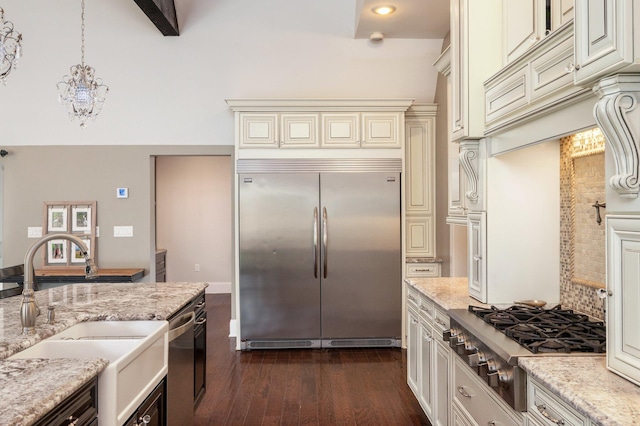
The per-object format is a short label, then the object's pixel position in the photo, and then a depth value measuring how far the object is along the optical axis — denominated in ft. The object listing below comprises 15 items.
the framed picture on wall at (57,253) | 15.98
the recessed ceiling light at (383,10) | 12.85
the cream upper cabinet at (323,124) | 14.25
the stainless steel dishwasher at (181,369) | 7.43
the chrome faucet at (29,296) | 5.93
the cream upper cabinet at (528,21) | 6.40
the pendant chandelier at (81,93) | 10.82
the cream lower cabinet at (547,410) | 4.01
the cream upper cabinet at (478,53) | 8.10
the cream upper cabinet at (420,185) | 15.43
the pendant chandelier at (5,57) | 8.09
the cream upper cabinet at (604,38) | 3.92
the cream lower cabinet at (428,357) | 7.89
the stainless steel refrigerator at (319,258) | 14.19
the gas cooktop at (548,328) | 5.26
